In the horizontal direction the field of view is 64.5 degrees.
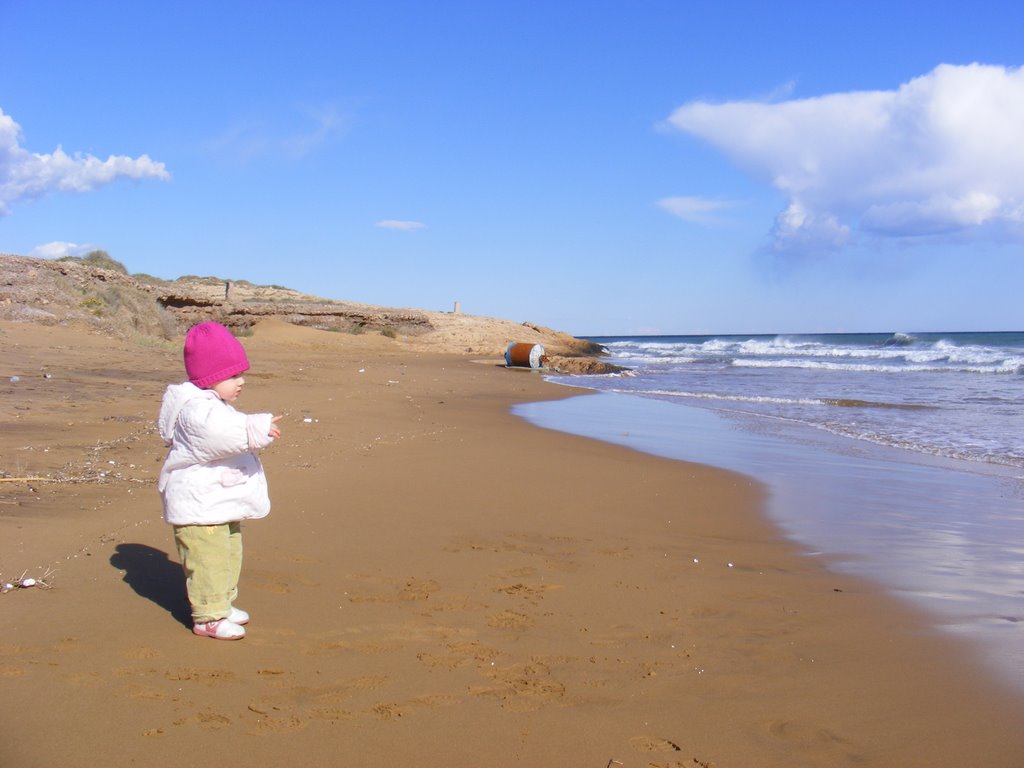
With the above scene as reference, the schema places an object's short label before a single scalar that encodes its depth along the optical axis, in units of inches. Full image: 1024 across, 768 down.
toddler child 133.6
